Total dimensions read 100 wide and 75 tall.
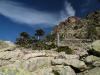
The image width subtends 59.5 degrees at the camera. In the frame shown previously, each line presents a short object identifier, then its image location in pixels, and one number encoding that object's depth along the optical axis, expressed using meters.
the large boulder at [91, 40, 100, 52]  11.15
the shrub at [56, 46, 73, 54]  12.57
